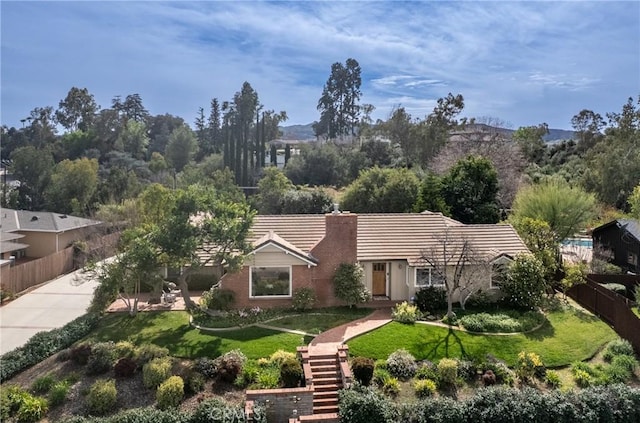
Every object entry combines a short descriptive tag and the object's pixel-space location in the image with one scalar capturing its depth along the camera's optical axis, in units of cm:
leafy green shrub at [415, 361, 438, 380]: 1708
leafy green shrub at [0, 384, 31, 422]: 1511
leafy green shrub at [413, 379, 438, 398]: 1636
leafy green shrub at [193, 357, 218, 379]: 1697
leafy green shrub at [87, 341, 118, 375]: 1723
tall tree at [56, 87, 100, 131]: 8394
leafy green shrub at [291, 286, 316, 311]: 2239
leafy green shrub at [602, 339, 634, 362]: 1872
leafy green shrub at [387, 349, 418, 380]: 1722
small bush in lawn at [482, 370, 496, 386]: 1700
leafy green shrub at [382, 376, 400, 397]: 1639
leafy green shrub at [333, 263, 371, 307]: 2267
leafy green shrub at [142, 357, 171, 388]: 1641
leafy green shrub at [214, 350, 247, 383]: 1669
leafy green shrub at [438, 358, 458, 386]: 1686
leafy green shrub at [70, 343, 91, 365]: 1789
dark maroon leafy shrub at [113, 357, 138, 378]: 1692
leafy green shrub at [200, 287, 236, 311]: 2205
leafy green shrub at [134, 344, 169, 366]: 1747
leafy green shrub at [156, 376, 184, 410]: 1555
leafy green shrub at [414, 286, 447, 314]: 2250
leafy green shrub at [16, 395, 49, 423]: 1505
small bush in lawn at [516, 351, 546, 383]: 1736
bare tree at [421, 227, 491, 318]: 2219
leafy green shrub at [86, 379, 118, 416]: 1541
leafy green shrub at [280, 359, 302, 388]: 1644
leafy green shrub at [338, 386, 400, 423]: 1505
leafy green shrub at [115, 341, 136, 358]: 1778
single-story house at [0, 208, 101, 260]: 3400
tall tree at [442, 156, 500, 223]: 3594
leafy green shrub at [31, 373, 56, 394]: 1644
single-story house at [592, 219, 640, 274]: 2955
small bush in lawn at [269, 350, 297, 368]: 1730
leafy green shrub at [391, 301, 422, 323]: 2100
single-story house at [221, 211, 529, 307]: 2270
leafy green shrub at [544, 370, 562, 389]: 1711
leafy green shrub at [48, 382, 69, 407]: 1576
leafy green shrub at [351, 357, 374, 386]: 1667
